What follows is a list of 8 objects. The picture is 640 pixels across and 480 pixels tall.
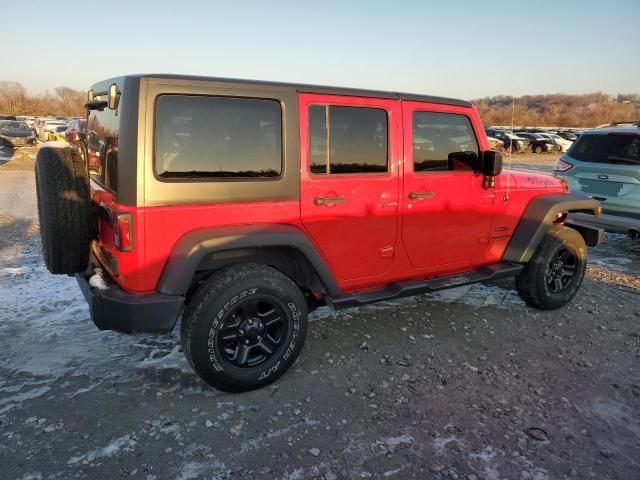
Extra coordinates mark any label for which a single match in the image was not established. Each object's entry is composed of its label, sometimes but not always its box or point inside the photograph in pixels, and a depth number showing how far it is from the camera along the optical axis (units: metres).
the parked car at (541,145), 30.47
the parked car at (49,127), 21.50
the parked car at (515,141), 29.28
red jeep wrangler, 2.67
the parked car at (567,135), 34.59
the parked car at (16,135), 20.82
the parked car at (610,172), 6.05
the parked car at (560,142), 30.33
